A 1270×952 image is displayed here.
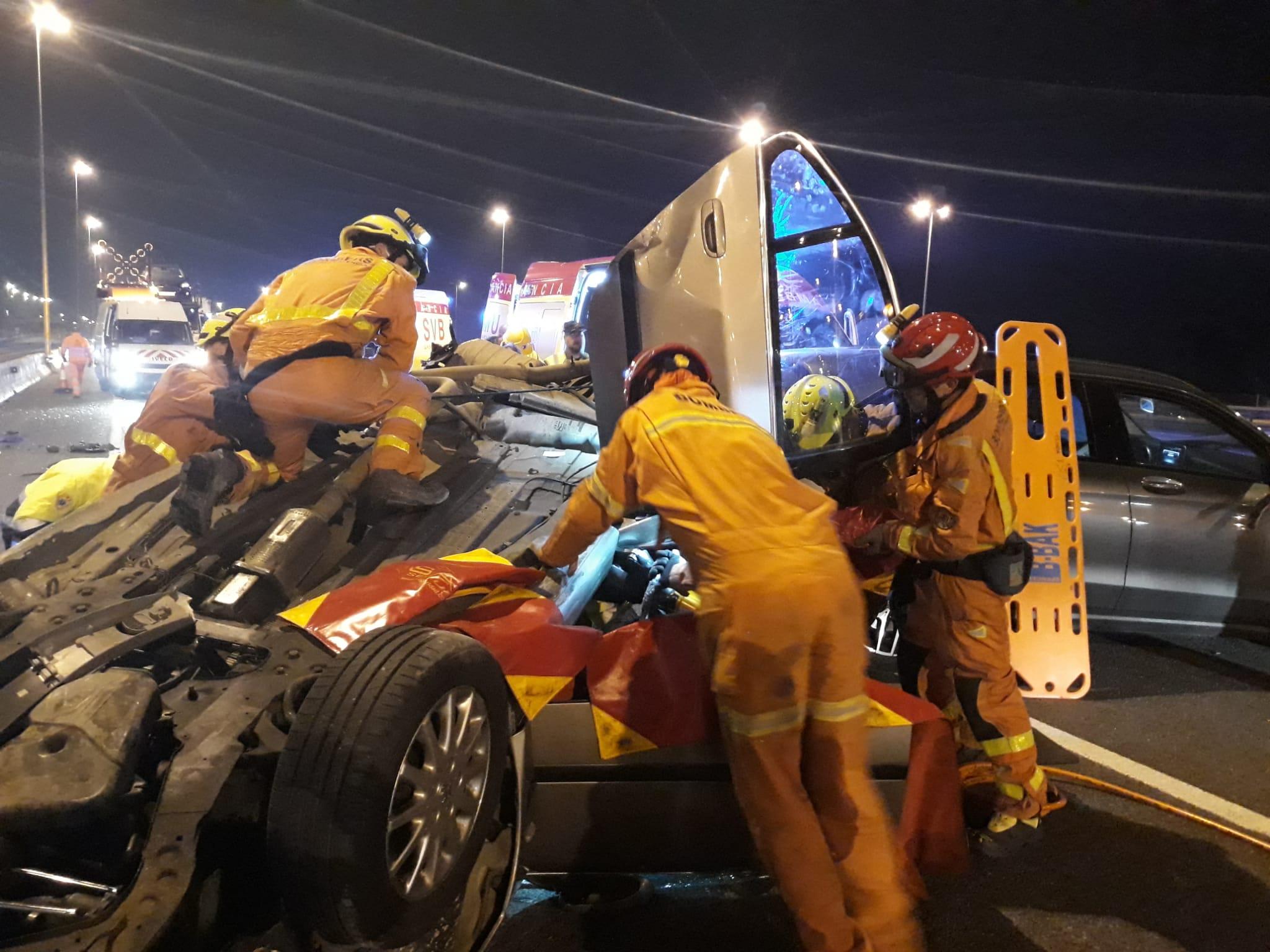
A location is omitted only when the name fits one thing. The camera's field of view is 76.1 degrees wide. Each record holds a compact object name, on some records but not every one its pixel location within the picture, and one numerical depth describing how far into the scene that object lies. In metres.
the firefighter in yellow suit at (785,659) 2.21
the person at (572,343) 7.32
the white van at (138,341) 15.63
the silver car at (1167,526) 4.63
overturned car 1.80
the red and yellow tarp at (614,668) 2.44
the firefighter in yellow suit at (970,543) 3.03
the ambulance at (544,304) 15.80
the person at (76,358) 18.44
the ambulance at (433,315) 15.48
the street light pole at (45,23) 16.75
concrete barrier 18.28
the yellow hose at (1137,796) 3.12
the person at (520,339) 11.38
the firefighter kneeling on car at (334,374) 3.60
